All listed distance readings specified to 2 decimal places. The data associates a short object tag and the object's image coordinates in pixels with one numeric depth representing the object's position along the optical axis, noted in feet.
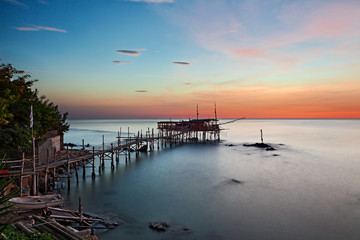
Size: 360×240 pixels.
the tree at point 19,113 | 60.54
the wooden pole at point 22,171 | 51.78
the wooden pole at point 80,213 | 40.35
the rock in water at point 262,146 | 158.68
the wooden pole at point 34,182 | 54.51
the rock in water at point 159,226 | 44.31
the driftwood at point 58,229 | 28.84
